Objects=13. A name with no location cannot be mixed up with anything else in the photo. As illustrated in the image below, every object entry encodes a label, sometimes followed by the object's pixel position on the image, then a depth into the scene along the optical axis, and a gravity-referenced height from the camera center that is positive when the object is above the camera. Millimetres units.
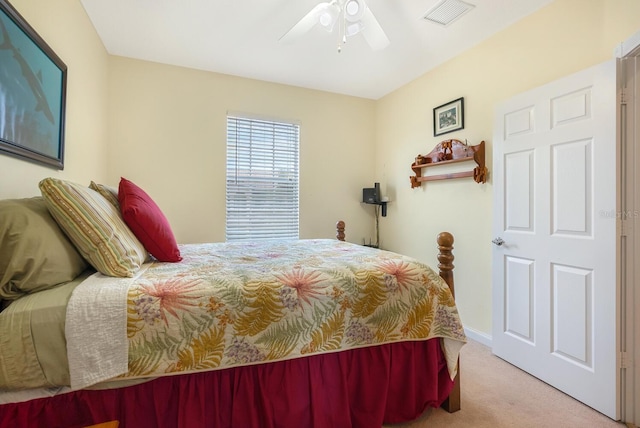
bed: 952 -437
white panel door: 1694 -131
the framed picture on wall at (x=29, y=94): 1335 +646
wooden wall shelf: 2561 +558
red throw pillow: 1474 -37
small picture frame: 2793 +985
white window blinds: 3322 +435
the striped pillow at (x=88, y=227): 1162 -48
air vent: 2061 +1500
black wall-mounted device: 3738 +269
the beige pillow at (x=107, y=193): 1561 +123
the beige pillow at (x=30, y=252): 993 -130
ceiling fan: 1844 +1305
